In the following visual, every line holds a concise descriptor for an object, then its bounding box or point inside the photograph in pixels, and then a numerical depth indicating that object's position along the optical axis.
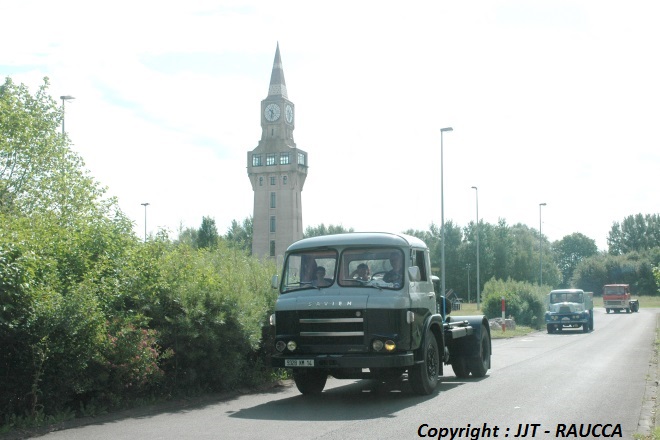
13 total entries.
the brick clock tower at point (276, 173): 120.88
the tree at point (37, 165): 27.30
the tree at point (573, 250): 162.25
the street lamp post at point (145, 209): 72.44
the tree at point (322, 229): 110.57
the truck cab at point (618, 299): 73.19
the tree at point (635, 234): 154.50
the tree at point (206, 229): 91.38
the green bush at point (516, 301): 42.50
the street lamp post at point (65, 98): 27.86
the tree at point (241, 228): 121.94
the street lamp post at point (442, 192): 39.06
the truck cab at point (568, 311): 38.25
